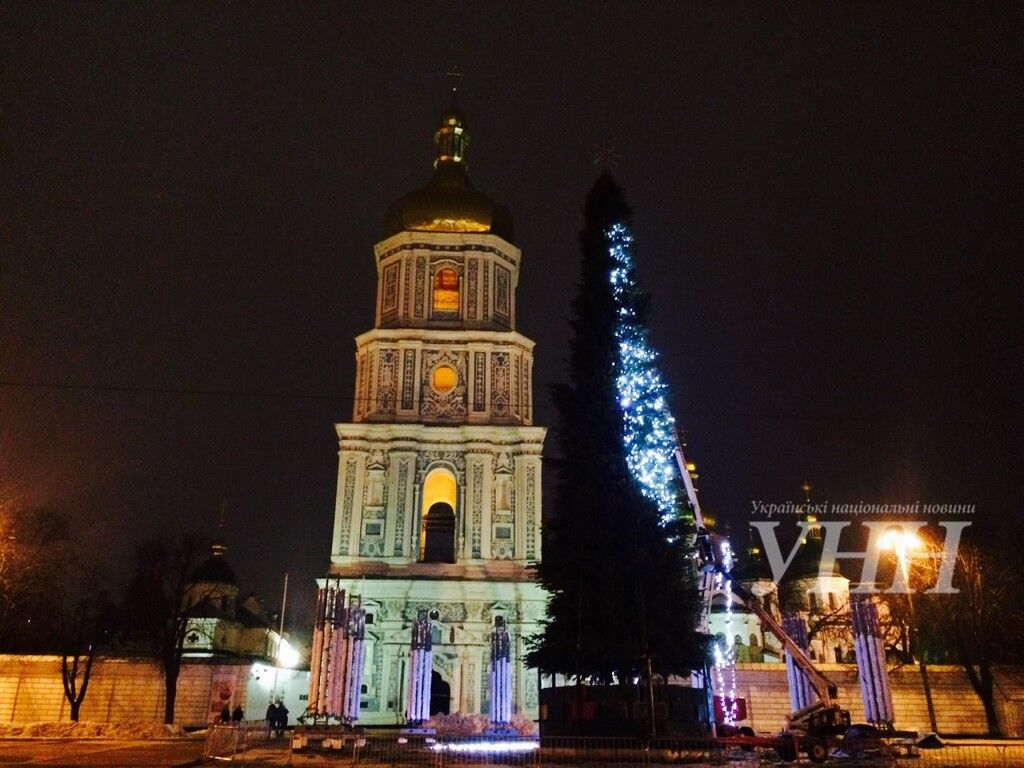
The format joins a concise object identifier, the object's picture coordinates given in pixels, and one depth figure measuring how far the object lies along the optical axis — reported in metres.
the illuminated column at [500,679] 27.58
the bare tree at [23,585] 27.33
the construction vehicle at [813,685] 16.25
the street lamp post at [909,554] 26.64
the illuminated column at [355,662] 23.91
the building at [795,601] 47.41
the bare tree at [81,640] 30.61
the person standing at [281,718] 25.26
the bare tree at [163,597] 32.72
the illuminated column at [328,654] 22.91
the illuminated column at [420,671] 26.69
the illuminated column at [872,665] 20.27
